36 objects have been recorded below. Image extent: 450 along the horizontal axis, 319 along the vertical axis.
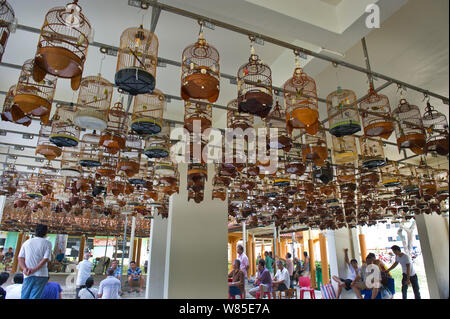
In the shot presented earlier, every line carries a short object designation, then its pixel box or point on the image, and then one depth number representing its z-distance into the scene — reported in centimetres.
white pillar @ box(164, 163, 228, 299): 774
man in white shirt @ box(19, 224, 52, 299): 532
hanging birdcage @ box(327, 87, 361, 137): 402
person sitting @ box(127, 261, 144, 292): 1520
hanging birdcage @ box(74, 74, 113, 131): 425
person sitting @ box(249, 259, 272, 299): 1015
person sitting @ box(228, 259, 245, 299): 961
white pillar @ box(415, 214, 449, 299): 1376
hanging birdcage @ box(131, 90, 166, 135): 427
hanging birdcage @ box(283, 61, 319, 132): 387
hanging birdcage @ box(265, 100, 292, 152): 493
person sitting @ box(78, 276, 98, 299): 643
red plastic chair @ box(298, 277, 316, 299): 1276
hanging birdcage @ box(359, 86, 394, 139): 417
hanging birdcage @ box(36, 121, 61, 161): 545
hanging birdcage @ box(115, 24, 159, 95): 301
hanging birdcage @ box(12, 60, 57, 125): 347
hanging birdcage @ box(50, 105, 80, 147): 473
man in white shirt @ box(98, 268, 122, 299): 748
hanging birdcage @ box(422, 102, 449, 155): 438
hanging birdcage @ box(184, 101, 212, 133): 439
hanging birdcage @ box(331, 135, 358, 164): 600
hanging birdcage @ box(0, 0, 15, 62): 282
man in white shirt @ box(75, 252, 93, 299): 959
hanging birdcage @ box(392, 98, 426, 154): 447
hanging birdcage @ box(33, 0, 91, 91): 275
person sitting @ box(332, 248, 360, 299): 912
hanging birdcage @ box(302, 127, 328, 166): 541
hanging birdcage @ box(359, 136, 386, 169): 559
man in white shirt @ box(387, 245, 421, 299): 952
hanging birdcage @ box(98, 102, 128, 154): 509
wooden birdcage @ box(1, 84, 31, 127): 358
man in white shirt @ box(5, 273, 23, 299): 587
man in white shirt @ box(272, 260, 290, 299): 1060
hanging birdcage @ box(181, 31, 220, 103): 329
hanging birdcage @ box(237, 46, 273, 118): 349
